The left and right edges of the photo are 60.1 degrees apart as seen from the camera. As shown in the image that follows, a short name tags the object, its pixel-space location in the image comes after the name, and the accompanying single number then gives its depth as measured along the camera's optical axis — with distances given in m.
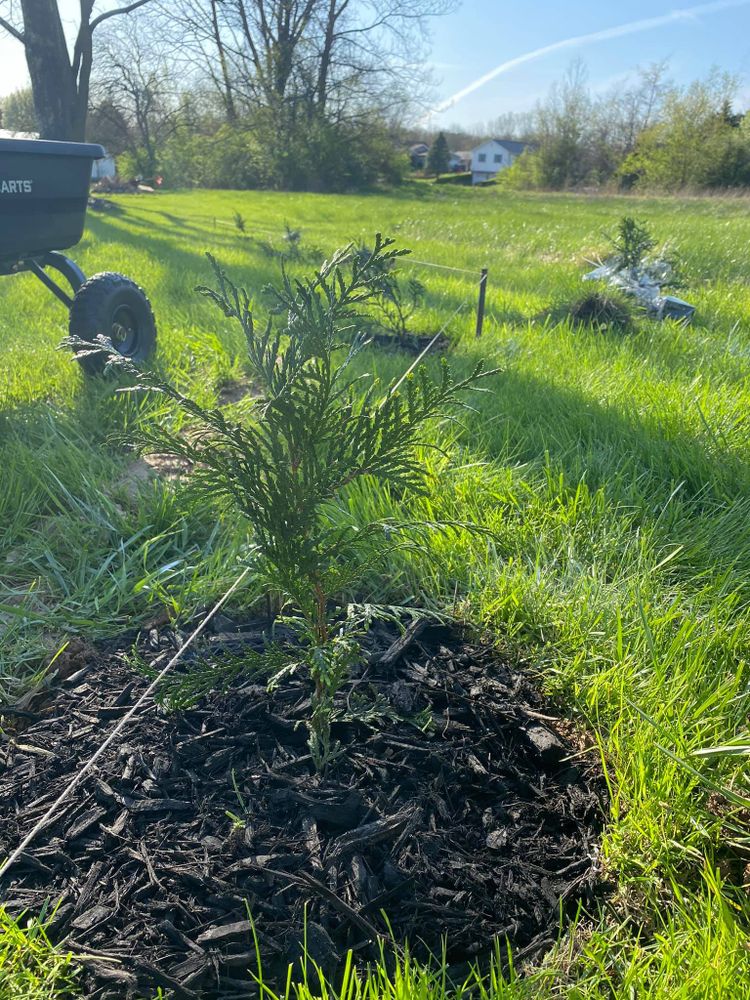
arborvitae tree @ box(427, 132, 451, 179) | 60.38
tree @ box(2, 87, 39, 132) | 38.98
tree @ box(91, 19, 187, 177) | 36.84
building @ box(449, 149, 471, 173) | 83.88
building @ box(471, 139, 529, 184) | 85.75
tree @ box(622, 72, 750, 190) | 35.22
